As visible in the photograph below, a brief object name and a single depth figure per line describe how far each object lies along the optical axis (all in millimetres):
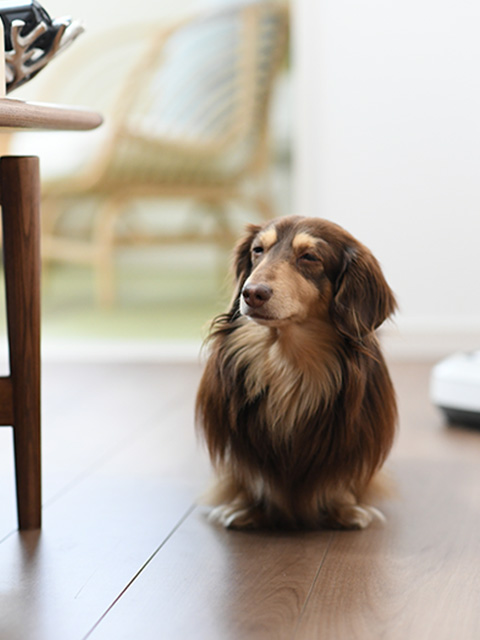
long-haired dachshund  1556
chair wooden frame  3979
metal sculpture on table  1464
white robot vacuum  2342
